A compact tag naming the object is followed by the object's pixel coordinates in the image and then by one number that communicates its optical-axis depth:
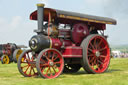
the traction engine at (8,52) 22.45
